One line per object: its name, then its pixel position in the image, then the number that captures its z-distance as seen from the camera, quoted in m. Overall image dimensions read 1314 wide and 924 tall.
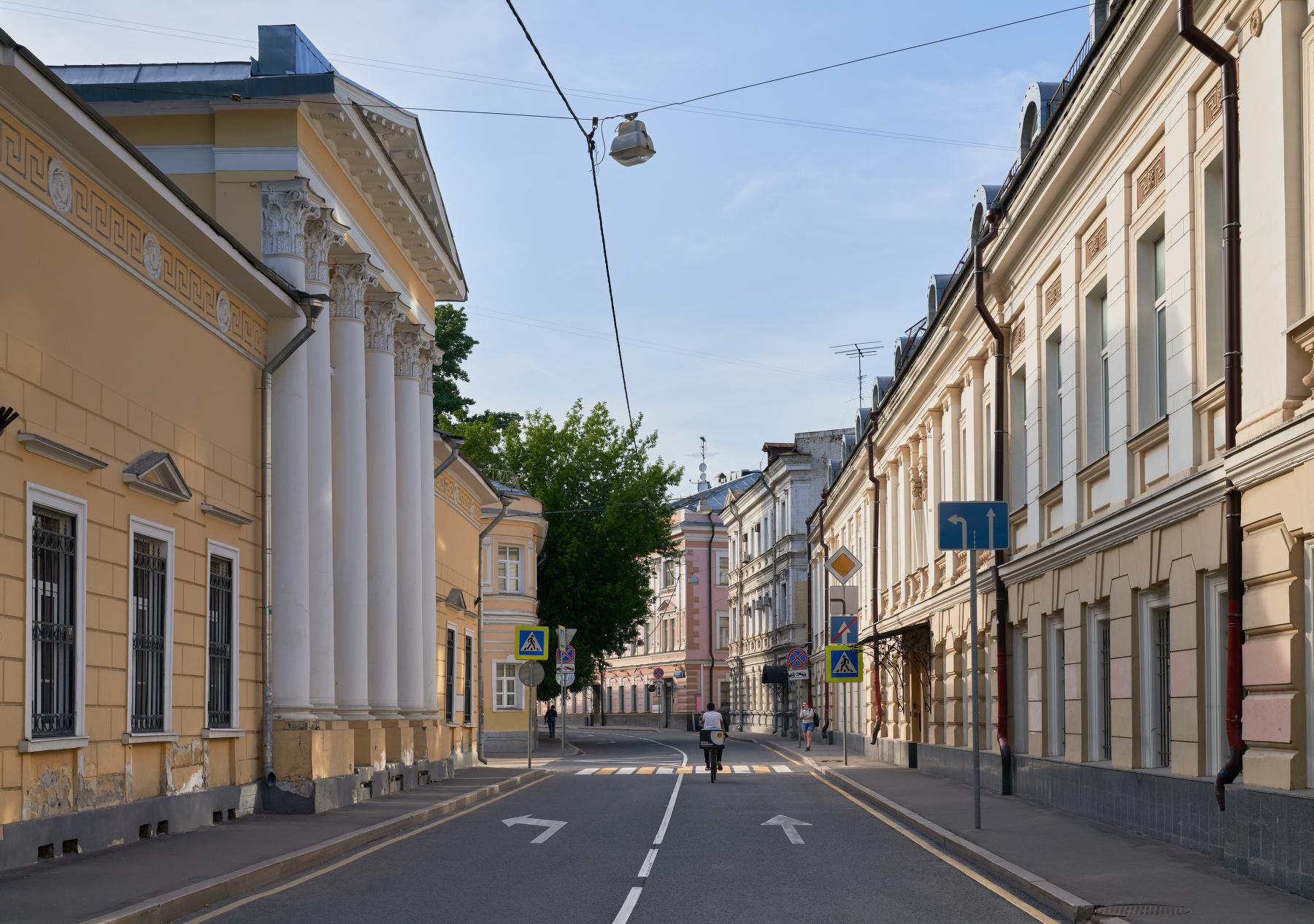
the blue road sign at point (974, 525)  16.08
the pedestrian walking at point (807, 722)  47.66
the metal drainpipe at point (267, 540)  19.98
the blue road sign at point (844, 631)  31.32
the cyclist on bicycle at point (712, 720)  30.55
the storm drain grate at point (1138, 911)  9.94
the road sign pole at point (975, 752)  15.76
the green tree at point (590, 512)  59.25
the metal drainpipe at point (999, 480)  23.00
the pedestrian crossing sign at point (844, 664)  30.92
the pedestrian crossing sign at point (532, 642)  32.09
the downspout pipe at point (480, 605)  39.13
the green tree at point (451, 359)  60.97
